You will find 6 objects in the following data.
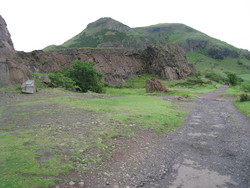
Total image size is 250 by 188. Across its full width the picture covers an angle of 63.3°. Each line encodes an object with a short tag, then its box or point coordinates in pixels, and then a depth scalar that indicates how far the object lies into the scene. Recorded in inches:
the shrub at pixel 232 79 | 2854.6
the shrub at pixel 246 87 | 1797.7
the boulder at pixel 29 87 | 929.3
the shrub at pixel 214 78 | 3786.9
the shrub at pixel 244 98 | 1041.3
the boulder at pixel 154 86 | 1588.3
